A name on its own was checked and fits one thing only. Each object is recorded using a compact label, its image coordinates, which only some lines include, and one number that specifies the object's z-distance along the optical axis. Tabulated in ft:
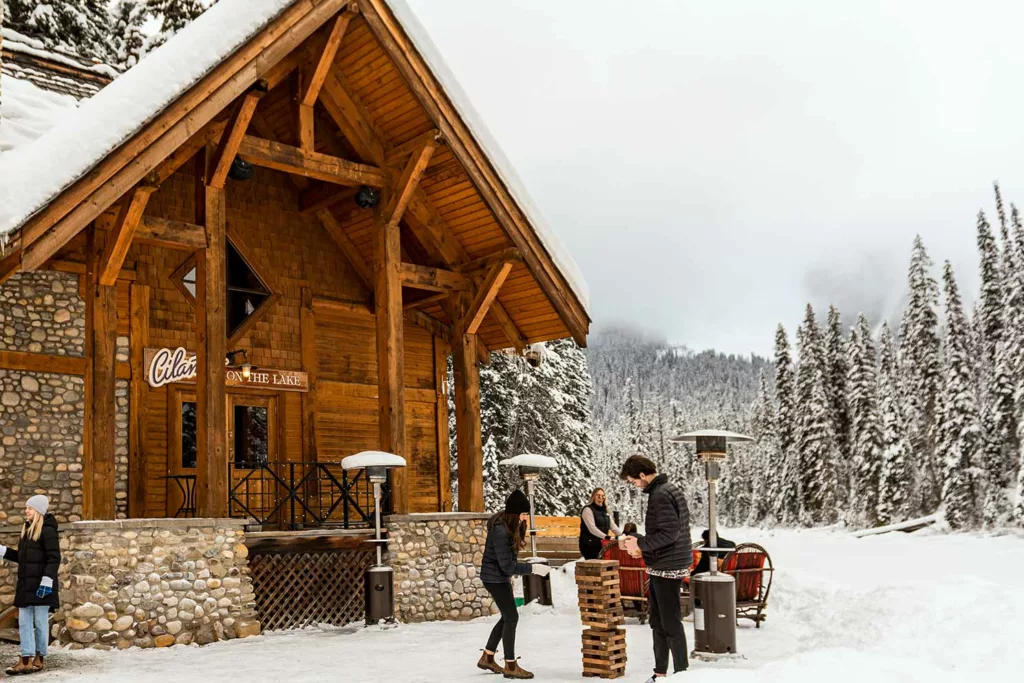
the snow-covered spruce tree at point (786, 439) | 203.31
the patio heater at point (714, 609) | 31.35
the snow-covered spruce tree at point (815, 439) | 188.85
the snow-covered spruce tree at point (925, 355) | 172.24
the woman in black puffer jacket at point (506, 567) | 28.43
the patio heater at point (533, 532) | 49.57
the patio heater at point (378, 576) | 42.52
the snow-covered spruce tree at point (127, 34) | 92.99
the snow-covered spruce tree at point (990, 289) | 156.15
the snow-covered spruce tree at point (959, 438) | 138.31
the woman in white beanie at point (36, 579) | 30.09
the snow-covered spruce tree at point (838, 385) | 197.98
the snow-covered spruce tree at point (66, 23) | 83.10
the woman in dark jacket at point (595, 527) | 43.75
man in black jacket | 25.35
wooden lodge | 38.65
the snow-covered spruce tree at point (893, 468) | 165.17
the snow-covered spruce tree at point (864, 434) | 173.17
